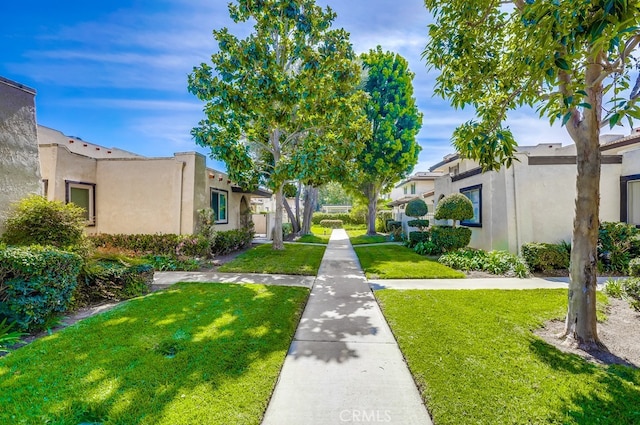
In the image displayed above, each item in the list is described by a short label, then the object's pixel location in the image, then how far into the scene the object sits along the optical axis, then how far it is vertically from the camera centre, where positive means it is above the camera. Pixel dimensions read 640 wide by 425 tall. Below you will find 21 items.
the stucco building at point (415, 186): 29.53 +3.76
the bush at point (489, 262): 8.70 -1.37
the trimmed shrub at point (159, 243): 11.02 -0.99
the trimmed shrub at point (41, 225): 5.80 -0.17
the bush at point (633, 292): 5.59 -1.38
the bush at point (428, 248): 12.66 -1.29
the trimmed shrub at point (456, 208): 11.65 +0.46
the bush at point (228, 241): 12.72 -1.08
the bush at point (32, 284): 4.40 -1.07
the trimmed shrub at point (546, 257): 8.89 -1.13
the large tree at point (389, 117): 19.72 +7.11
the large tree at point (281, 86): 10.96 +5.09
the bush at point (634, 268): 6.37 -1.03
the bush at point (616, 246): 8.77 -0.76
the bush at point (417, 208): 16.11 +0.62
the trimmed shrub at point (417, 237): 14.41 -0.89
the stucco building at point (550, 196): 10.23 +0.86
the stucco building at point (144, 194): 11.63 +0.94
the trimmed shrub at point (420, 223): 15.98 -0.21
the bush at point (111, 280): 6.12 -1.40
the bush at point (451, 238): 12.07 -0.76
